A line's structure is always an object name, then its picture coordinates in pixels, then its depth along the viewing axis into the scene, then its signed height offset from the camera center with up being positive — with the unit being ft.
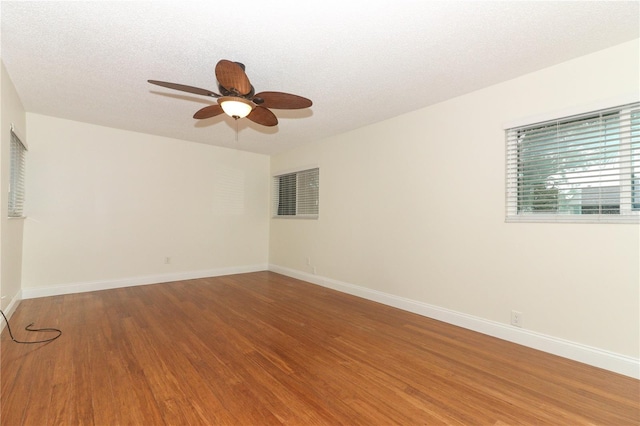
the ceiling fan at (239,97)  6.68 +3.14
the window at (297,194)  17.37 +1.42
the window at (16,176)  10.93 +1.38
